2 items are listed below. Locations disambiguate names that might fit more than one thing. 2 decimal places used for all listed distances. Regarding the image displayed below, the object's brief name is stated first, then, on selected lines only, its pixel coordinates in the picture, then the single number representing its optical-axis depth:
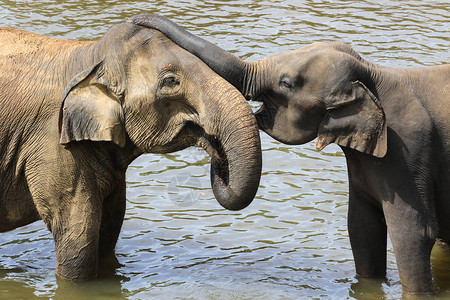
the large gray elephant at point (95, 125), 11.67
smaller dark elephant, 12.05
